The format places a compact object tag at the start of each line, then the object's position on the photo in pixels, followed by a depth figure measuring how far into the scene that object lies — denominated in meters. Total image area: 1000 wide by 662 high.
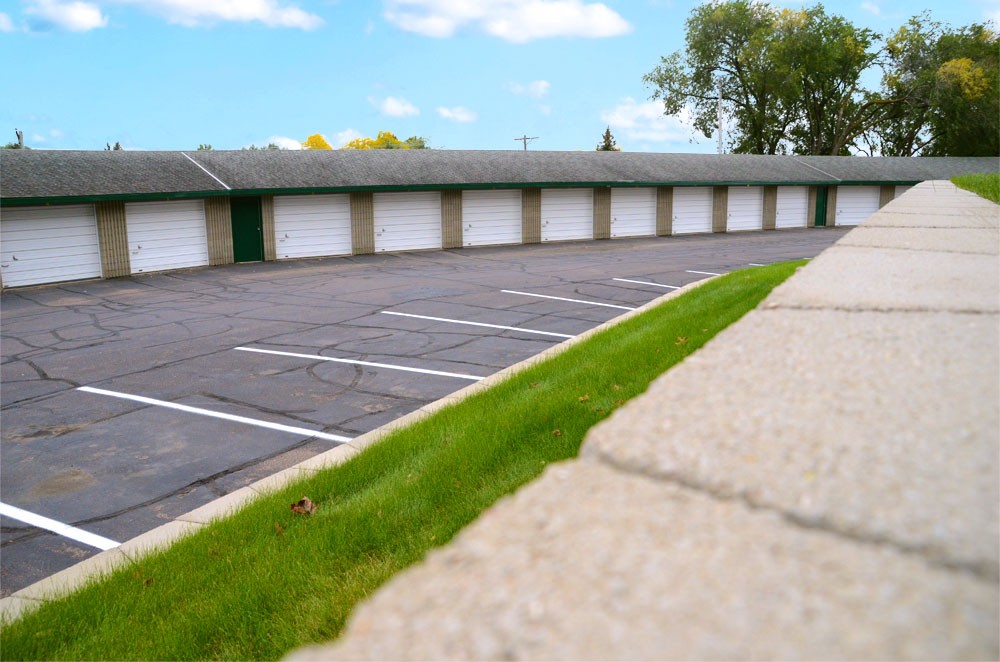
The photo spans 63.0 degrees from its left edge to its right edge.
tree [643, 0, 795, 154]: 59.47
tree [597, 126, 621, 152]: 107.94
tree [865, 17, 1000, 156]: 54.62
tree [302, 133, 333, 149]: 105.31
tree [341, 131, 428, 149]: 101.38
